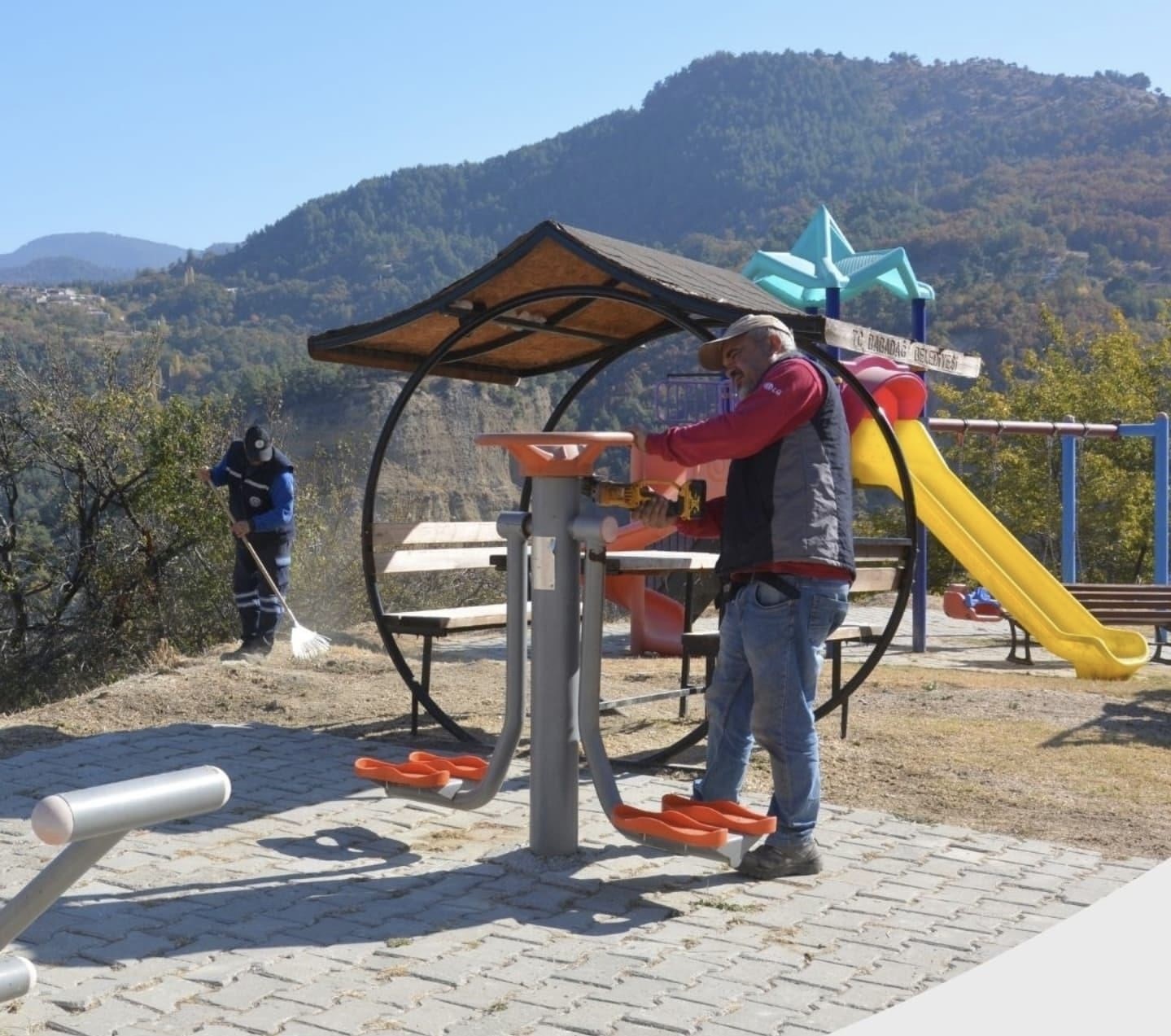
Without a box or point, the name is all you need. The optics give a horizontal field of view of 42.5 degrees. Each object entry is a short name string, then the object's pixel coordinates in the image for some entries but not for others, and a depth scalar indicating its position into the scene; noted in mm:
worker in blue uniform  11070
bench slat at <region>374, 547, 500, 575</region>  7945
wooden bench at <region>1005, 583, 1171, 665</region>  11977
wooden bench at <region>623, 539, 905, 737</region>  6863
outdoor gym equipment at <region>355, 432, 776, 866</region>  5152
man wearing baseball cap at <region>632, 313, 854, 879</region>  4887
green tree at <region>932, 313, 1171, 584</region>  24906
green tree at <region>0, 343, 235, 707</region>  14273
